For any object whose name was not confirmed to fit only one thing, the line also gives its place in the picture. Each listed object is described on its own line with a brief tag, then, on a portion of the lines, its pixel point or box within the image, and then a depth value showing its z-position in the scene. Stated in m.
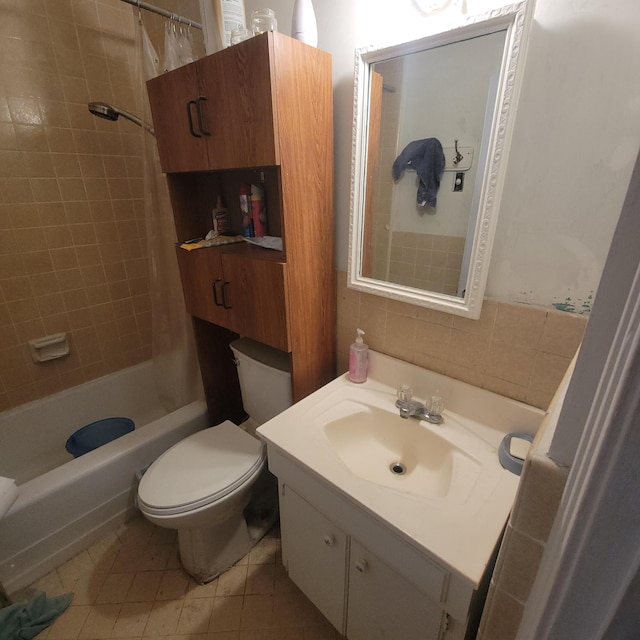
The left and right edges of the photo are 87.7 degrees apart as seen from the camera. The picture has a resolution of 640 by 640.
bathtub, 1.23
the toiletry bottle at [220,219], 1.40
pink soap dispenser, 1.16
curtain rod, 1.20
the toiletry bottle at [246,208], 1.29
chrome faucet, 0.99
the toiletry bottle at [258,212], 1.27
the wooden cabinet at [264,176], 0.89
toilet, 1.12
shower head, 1.31
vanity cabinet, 0.75
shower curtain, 1.38
